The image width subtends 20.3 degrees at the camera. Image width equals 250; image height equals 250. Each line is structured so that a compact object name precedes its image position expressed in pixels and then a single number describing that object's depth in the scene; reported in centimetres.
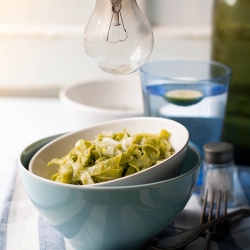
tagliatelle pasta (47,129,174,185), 64
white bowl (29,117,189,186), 63
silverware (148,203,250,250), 66
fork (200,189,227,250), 67
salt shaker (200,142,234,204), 78
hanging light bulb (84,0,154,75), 60
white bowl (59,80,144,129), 99
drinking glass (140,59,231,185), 81
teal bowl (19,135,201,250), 61
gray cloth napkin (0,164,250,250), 69
